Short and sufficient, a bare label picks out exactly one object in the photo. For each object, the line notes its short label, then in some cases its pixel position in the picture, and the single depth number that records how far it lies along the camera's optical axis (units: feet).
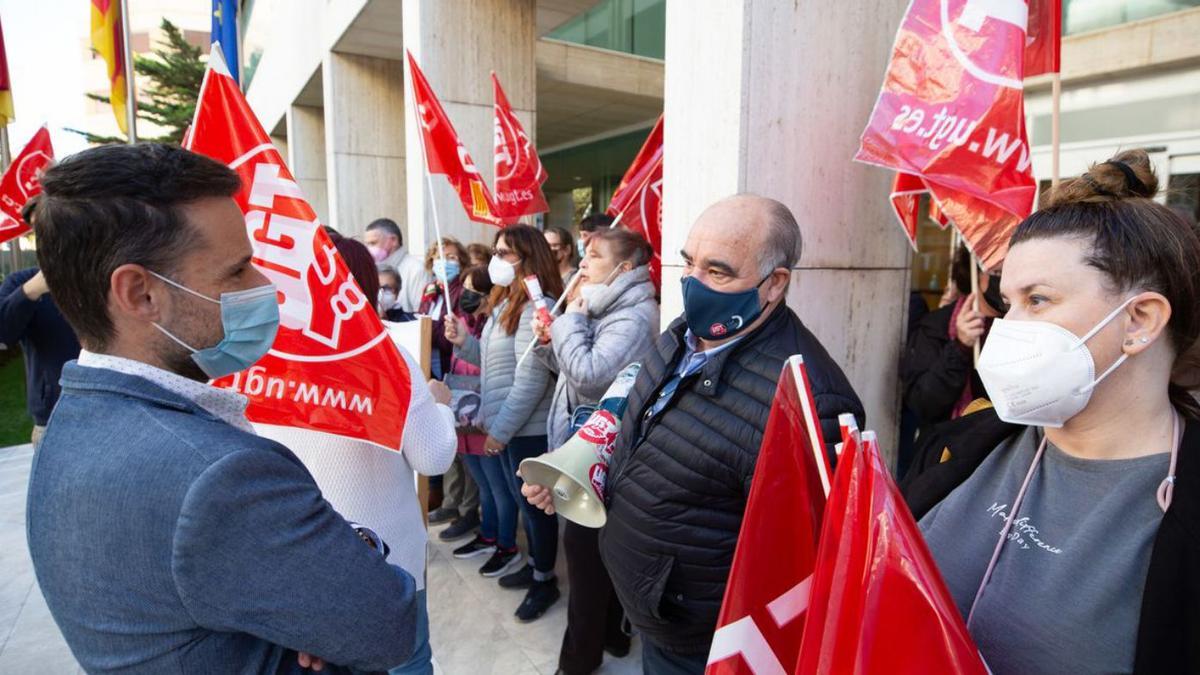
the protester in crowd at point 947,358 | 9.04
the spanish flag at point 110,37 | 30.27
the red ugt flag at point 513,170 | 16.69
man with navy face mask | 5.91
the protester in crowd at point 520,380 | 11.98
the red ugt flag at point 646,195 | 13.26
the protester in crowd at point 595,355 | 9.71
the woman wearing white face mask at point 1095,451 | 3.45
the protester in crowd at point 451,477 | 15.02
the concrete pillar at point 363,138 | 34.32
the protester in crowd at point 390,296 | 13.96
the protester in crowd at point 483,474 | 13.44
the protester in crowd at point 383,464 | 6.83
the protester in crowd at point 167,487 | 3.21
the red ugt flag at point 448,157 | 13.69
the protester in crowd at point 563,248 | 15.60
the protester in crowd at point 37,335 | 12.13
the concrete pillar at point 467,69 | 22.45
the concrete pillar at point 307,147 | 52.03
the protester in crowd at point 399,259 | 20.76
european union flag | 29.91
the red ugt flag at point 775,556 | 4.08
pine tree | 91.81
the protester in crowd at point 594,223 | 14.38
